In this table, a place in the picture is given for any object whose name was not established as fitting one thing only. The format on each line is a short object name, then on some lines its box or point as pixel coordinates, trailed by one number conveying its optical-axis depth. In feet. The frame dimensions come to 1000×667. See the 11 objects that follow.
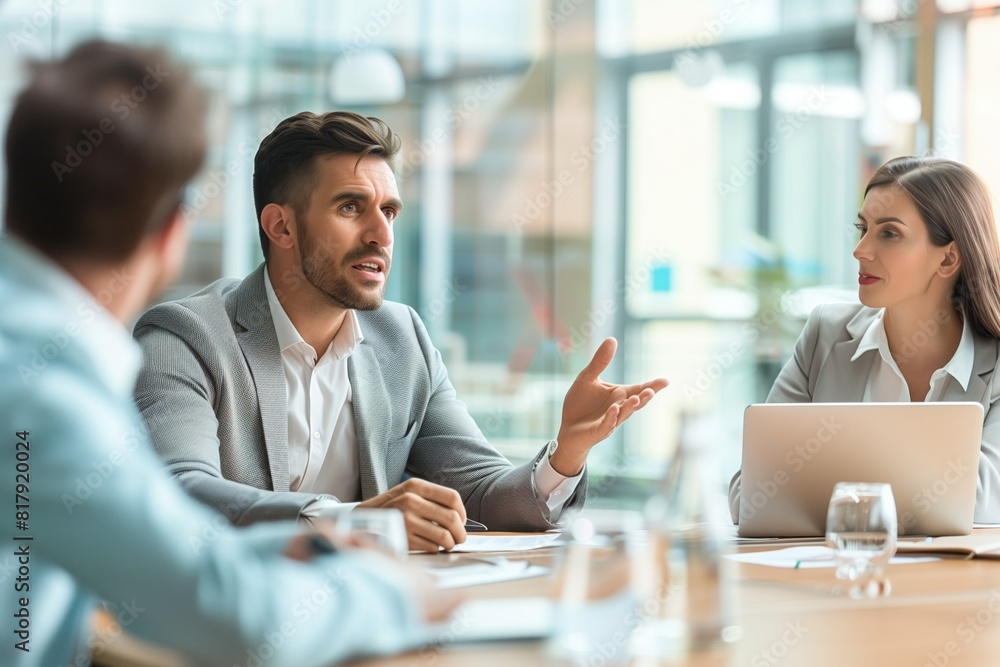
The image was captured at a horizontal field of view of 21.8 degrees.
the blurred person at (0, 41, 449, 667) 5.24
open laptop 8.99
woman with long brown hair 10.32
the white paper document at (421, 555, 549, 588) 8.29
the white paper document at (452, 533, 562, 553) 8.84
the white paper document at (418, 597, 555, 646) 7.00
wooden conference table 6.91
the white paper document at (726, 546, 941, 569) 8.72
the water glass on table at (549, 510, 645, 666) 6.04
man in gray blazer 9.34
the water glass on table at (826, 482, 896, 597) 8.42
